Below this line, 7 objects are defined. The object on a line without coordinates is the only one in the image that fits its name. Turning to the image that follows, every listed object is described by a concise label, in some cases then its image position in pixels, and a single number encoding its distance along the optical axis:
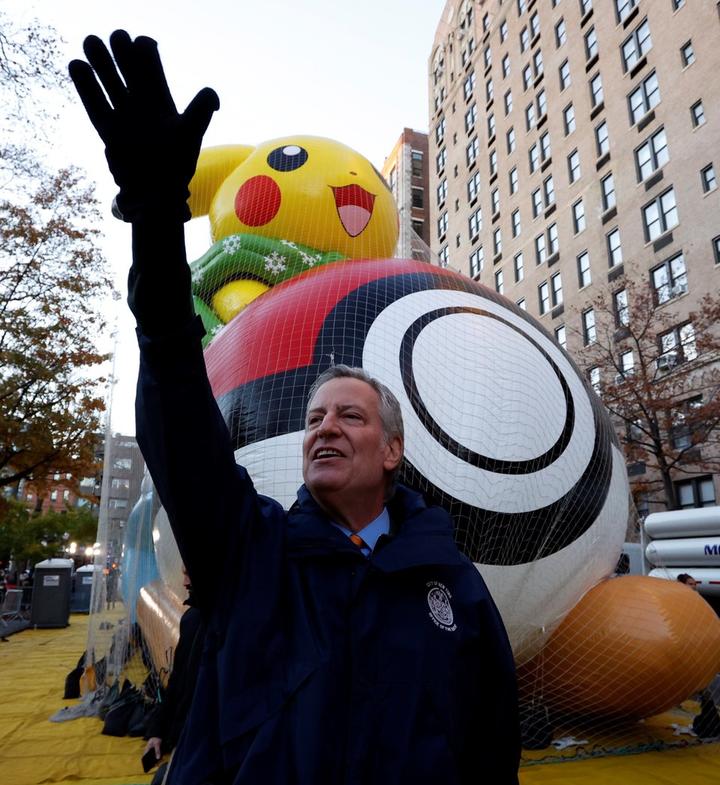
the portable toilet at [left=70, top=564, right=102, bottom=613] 21.98
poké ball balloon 3.49
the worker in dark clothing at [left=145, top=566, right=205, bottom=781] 3.26
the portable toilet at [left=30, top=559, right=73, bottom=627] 16.17
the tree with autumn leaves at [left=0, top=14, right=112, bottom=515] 14.98
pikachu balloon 6.11
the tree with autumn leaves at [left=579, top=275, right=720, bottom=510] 17.45
